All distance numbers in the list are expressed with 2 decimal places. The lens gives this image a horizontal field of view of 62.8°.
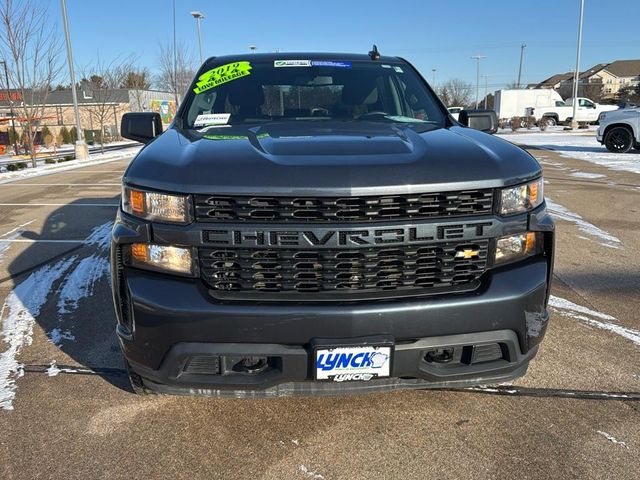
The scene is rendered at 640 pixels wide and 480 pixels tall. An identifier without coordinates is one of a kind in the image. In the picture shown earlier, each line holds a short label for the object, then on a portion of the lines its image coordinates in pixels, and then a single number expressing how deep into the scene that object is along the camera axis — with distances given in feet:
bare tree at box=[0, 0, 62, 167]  52.13
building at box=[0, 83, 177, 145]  107.77
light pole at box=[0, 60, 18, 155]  52.33
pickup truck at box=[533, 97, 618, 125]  130.72
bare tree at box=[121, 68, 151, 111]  137.28
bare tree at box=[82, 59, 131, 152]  97.50
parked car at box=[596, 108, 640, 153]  51.67
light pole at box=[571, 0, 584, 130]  104.78
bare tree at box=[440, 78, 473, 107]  244.22
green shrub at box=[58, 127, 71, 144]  130.71
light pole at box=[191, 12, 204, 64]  99.74
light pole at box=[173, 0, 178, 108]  98.17
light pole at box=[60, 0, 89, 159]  62.44
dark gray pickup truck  6.81
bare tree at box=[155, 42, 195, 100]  99.55
